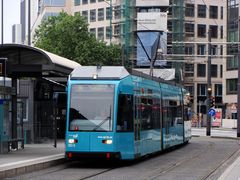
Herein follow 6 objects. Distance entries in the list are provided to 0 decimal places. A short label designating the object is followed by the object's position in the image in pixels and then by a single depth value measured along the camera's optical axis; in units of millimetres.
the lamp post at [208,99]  49600
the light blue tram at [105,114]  20203
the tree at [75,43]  70625
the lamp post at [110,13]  99762
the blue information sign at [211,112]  49938
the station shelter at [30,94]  23562
